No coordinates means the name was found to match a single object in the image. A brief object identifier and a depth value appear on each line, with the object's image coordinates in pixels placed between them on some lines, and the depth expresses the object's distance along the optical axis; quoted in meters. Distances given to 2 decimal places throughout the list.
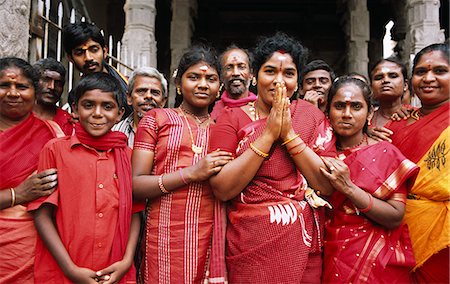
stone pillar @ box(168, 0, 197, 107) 8.84
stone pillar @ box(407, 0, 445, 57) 6.42
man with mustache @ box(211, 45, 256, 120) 3.34
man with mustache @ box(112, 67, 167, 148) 2.94
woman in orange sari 2.40
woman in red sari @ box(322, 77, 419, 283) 2.23
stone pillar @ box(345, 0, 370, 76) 8.69
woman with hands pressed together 2.06
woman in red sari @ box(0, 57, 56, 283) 2.21
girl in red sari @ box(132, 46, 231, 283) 2.22
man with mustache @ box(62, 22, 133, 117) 3.16
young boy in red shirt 2.14
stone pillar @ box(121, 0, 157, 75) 6.89
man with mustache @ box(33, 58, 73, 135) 2.81
